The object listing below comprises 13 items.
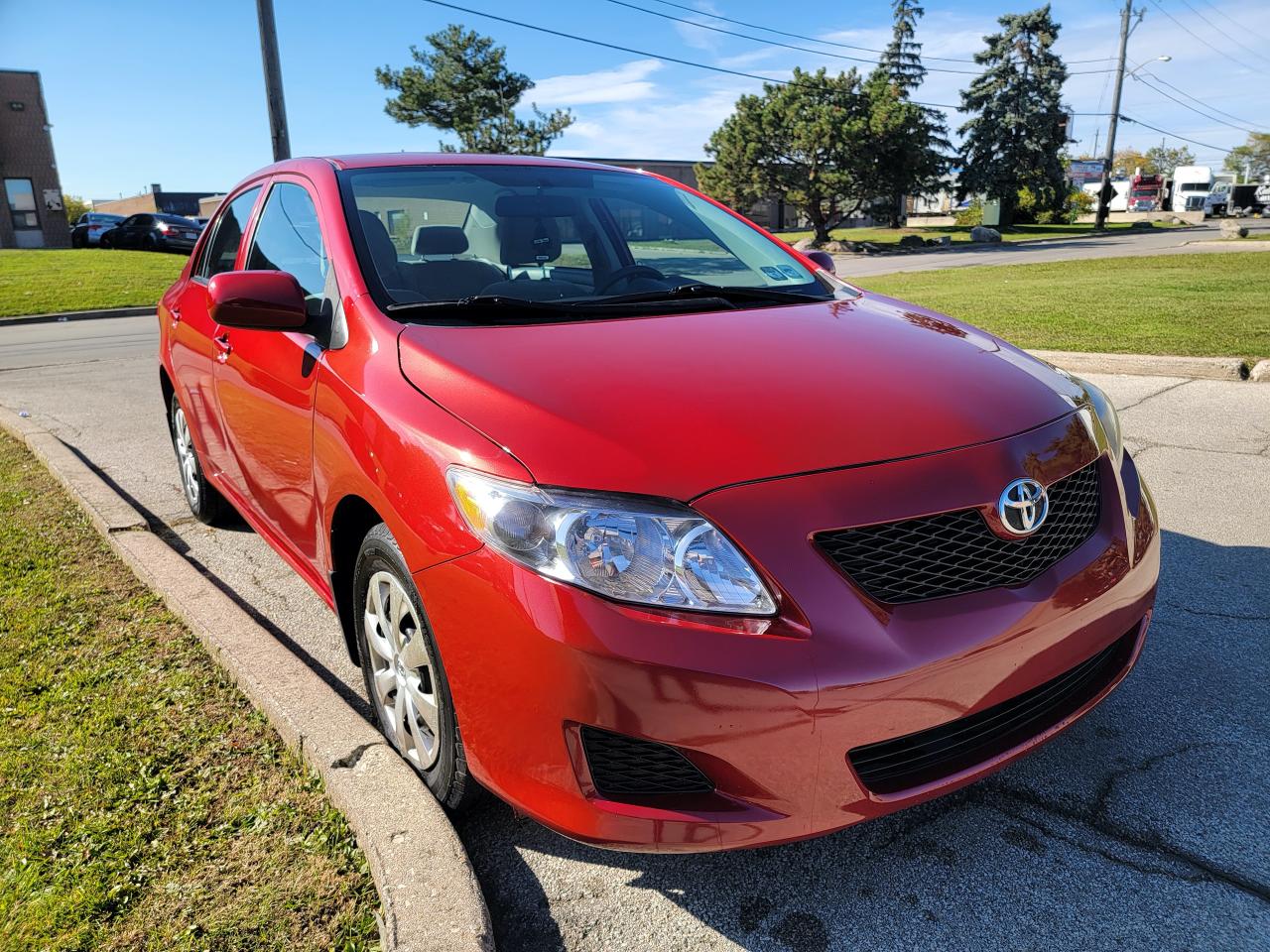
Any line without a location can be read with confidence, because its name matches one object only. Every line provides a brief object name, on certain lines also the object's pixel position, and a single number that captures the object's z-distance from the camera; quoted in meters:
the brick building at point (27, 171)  36.00
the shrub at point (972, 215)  48.45
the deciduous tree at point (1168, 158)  117.97
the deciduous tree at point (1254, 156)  103.56
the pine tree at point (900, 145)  36.34
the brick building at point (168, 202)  70.12
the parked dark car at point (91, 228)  35.66
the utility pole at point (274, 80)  13.59
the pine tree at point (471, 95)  40.88
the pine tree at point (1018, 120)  44.69
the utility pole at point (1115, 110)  43.19
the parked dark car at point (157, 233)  30.84
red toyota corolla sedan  1.73
